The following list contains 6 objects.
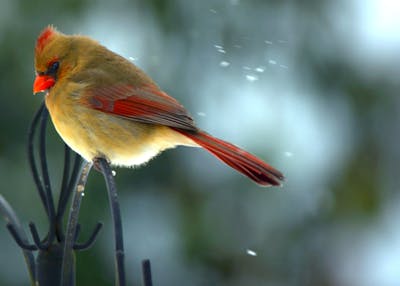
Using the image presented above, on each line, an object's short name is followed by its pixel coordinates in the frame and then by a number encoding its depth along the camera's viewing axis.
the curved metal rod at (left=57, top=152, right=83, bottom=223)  4.48
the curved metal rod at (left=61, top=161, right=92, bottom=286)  4.17
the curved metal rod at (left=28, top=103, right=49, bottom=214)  4.54
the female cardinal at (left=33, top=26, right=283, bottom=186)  5.39
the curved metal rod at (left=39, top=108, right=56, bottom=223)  4.43
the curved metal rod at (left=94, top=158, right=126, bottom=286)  3.93
